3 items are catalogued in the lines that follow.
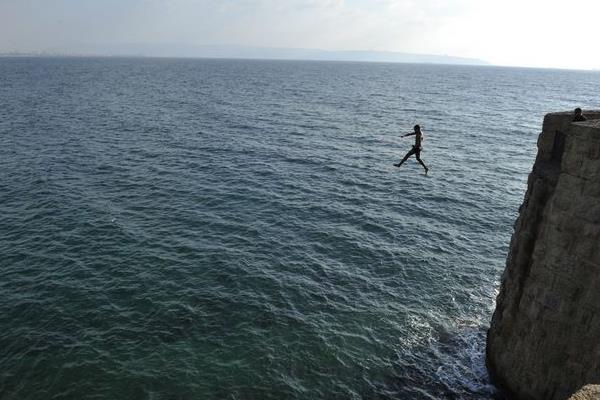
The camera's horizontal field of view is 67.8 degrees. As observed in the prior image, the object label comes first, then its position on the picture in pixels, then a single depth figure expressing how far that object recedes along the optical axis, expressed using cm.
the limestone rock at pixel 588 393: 1076
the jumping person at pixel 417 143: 2442
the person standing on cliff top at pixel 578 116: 1944
